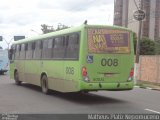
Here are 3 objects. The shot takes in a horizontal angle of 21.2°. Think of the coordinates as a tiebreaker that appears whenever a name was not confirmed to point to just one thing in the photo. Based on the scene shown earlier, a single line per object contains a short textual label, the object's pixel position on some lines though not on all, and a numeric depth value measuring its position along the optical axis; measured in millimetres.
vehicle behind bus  42219
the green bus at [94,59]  15977
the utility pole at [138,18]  29062
